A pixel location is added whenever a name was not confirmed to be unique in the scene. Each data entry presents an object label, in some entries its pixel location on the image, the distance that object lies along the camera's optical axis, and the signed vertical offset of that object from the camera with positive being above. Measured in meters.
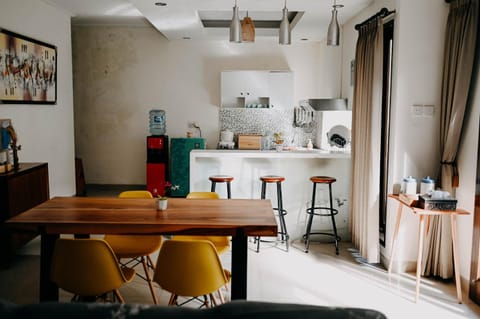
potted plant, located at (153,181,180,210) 3.29 -0.59
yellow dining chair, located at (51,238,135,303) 2.68 -0.88
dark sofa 1.44 -0.61
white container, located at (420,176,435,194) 4.00 -0.54
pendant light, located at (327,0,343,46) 4.12 +0.84
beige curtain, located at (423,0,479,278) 3.80 +0.18
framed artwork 4.98 +0.64
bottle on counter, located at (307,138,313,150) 7.64 -0.38
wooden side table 3.62 -0.86
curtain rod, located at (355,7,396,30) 4.29 +1.08
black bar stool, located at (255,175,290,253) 5.05 -0.95
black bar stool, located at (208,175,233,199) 5.10 -0.65
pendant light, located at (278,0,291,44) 4.11 +0.85
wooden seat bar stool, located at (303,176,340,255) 5.07 -1.04
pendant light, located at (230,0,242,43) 4.10 +0.86
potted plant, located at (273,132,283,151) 7.16 -0.29
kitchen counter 5.33 -0.60
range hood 6.61 +0.29
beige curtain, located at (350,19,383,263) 4.50 -0.14
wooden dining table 2.90 -0.65
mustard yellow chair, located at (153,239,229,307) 2.64 -0.87
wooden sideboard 4.24 -0.76
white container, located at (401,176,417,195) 4.11 -0.57
